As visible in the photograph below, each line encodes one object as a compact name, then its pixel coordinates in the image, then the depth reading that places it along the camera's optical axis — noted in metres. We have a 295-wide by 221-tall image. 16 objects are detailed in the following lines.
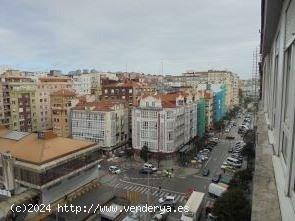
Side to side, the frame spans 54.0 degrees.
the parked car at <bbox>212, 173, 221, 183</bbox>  31.03
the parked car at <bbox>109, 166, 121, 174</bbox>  35.31
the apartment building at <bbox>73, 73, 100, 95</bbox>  74.88
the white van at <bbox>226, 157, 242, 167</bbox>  36.54
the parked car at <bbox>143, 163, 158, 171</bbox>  35.63
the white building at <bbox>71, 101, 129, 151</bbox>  41.75
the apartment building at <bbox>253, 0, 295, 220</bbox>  3.89
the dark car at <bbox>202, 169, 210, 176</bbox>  34.17
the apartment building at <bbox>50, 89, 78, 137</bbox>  46.66
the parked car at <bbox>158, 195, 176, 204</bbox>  26.36
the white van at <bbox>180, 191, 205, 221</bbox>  21.48
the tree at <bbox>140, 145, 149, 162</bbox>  38.00
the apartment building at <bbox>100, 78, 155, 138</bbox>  52.91
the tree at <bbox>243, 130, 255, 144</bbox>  39.17
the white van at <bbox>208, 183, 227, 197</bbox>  26.80
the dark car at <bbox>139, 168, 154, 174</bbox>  34.98
